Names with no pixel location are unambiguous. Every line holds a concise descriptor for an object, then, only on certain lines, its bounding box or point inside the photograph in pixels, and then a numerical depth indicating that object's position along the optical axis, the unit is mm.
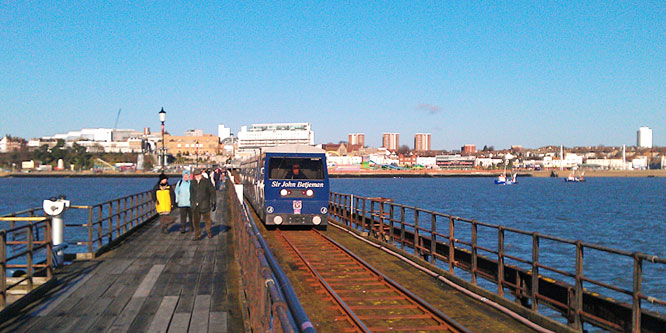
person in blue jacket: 18344
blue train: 21062
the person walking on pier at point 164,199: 18406
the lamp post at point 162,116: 31953
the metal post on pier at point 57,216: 13828
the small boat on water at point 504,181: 179575
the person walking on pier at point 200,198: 17016
